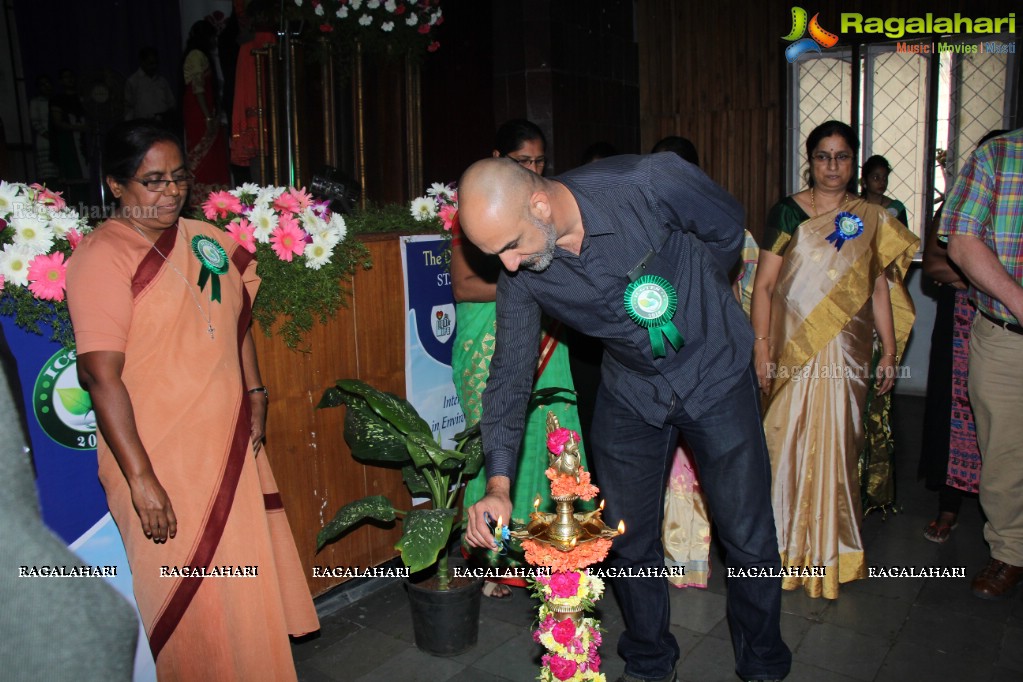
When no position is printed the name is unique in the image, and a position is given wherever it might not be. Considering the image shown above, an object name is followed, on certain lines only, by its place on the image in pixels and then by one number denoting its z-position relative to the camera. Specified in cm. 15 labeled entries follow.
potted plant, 280
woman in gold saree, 318
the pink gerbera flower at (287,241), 285
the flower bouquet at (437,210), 363
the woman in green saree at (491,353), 308
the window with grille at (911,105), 568
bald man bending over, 195
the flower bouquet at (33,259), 220
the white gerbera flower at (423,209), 363
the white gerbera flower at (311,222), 296
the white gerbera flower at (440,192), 375
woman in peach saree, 208
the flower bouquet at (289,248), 282
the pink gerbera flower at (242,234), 274
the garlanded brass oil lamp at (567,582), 173
